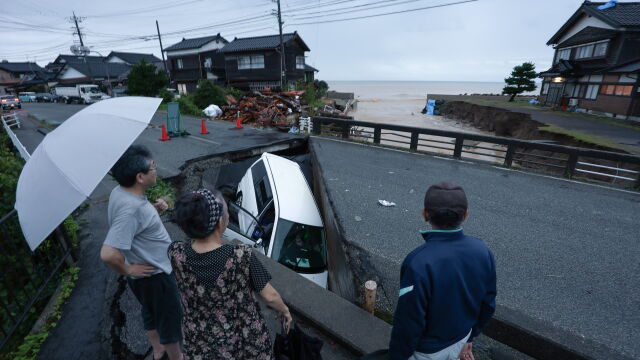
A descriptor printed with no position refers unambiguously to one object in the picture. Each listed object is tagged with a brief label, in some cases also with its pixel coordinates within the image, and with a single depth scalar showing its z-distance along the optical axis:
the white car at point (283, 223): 5.22
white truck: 36.44
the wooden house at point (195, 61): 37.69
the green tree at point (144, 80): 28.03
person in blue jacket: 1.72
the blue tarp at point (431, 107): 49.78
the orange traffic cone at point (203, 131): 15.36
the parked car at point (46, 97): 42.12
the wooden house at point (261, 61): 32.00
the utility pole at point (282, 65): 27.86
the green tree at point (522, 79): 38.06
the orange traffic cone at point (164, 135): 13.68
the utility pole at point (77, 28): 45.46
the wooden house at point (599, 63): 20.38
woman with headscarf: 1.67
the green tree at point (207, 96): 24.03
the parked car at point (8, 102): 25.51
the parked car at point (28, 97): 45.63
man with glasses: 2.10
